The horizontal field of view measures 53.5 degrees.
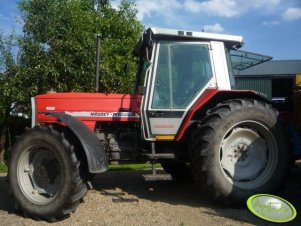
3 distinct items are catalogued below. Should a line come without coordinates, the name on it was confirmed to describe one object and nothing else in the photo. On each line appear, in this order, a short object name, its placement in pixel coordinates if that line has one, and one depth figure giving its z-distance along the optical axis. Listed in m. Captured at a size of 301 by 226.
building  17.95
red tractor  4.00
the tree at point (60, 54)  7.38
